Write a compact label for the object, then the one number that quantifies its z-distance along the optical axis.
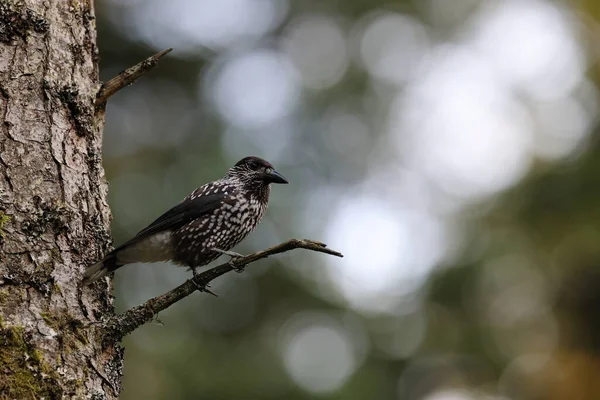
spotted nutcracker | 9.55
